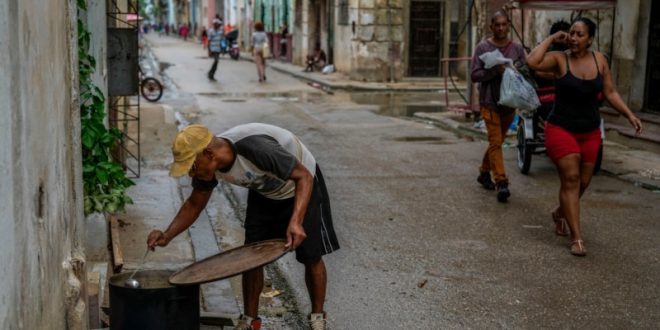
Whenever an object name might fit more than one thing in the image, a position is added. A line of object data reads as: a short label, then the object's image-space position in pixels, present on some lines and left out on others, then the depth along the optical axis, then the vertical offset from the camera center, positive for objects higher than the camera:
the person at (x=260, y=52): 27.42 -1.13
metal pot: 4.32 -1.37
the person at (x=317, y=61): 31.83 -1.61
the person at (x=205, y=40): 50.59 -1.50
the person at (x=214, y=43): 27.55 -0.95
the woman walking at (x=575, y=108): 7.09 -0.69
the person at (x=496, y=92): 9.07 -0.75
